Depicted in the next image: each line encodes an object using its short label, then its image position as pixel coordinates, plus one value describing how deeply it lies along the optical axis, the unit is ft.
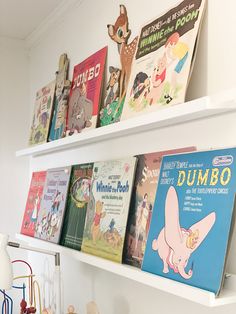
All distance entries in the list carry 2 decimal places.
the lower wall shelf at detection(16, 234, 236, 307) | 3.07
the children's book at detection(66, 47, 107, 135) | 5.48
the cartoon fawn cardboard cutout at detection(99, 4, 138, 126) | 4.92
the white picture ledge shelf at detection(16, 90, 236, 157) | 3.23
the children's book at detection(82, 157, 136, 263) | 4.53
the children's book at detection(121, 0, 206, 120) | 3.82
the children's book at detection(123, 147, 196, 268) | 4.20
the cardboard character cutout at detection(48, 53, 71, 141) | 6.30
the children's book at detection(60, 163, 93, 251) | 5.39
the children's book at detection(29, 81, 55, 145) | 6.83
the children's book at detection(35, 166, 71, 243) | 5.88
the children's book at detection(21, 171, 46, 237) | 6.64
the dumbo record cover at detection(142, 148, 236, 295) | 3.20
